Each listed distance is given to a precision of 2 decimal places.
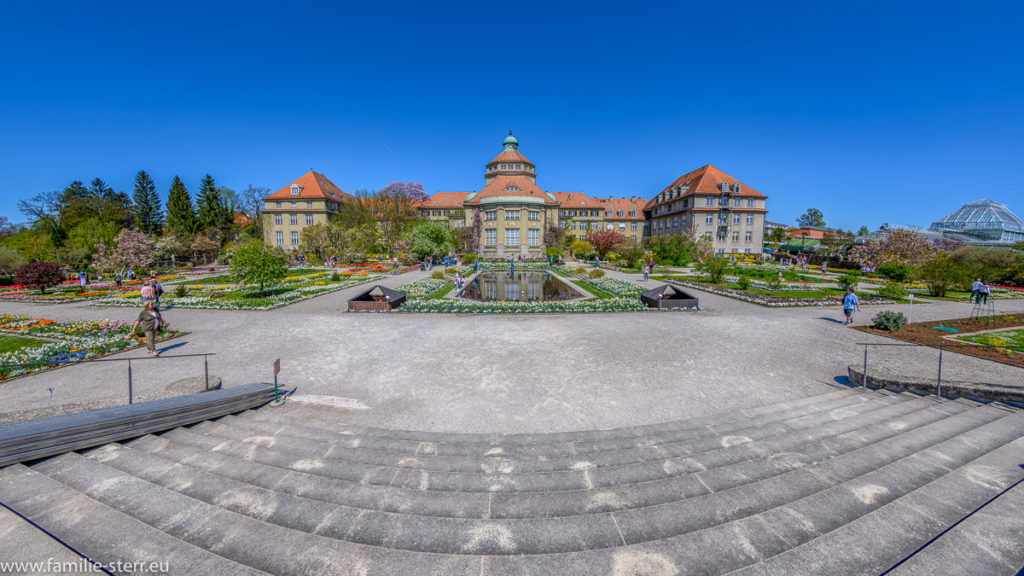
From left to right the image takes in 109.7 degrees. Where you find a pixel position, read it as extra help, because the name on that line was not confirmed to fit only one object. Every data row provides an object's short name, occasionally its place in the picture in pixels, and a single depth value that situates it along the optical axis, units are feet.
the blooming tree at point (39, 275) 74.23
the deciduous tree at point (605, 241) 151.12
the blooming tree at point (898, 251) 99.20
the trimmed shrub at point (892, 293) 64.93
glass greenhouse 283.18
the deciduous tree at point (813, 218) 327.04
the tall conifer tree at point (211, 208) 191.23
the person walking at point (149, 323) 33.24
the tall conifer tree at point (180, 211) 182.09
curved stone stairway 9.68
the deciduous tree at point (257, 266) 63.41
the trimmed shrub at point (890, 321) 41.78
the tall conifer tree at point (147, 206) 200.95
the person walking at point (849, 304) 44.52
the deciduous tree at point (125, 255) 94.63
